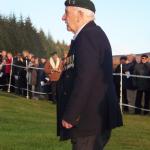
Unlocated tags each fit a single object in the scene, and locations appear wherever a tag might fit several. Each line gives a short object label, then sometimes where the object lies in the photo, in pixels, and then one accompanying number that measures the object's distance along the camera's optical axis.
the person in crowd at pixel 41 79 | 23.70
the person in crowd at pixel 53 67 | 20.44
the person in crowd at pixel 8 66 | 25.78
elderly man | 5.32
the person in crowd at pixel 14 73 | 25.50
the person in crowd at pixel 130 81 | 19.16
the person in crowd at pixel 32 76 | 23.89
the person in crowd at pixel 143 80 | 18.56
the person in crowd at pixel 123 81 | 19.42
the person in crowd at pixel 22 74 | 24.63
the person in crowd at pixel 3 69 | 25.97
